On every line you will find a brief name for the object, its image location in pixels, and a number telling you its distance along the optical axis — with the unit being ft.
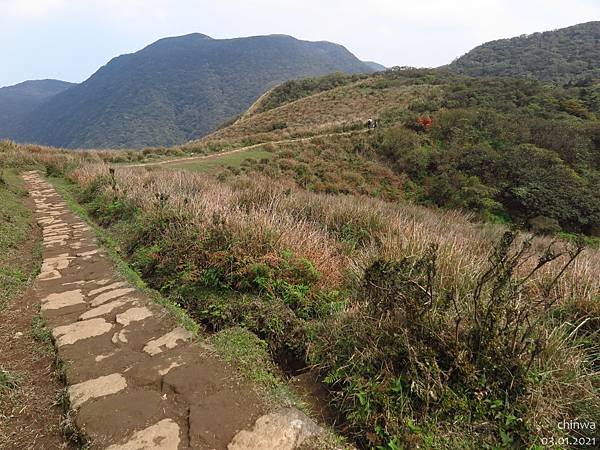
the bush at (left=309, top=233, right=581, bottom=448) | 6.48
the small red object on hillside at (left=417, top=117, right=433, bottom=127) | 77.05
